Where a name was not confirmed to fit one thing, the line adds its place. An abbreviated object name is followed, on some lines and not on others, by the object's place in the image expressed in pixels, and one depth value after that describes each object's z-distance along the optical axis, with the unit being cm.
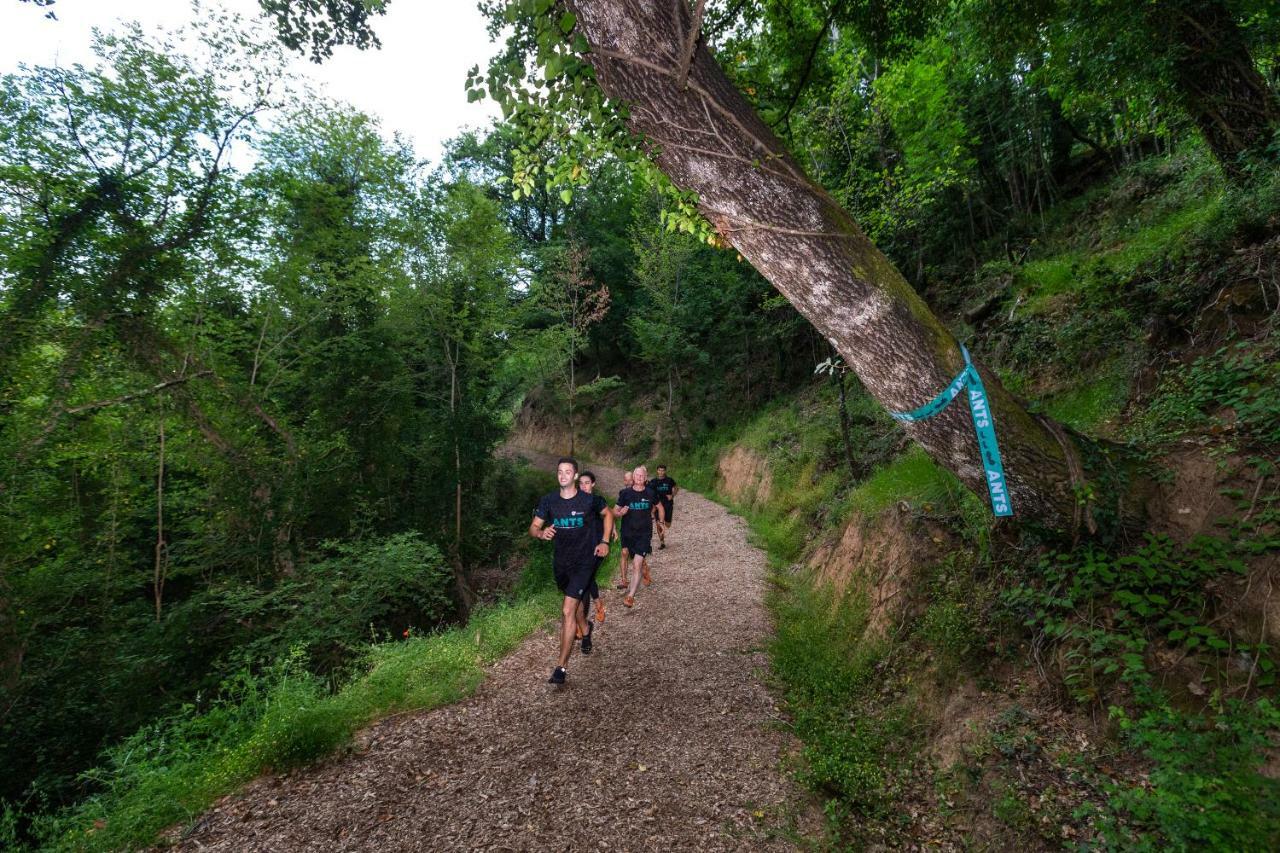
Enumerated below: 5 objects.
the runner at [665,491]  954
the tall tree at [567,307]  1873
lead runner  488
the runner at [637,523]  711
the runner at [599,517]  520
